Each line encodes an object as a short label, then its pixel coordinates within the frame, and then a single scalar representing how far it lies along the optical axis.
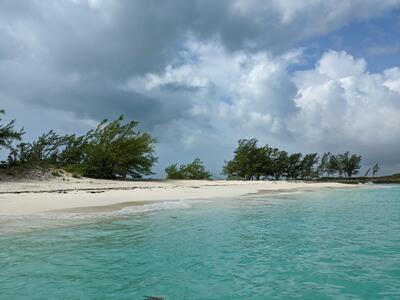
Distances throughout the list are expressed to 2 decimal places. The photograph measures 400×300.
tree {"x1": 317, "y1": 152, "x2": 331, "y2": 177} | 91.57
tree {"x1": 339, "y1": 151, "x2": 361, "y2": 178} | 90.12
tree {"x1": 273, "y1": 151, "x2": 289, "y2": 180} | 74.44
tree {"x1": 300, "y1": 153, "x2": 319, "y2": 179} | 82.94
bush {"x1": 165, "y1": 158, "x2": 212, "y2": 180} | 47.34
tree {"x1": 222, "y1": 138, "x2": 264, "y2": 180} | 66.06
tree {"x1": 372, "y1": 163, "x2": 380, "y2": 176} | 92.62
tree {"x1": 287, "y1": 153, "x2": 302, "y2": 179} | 79.69
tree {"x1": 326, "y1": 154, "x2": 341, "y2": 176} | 91.44
